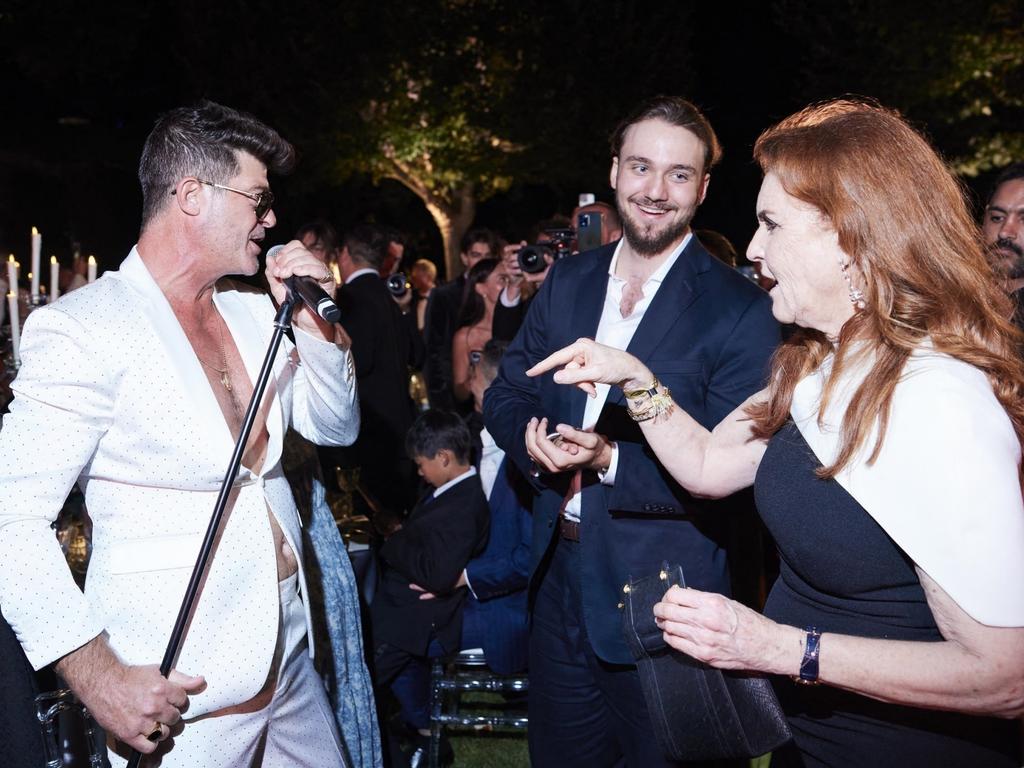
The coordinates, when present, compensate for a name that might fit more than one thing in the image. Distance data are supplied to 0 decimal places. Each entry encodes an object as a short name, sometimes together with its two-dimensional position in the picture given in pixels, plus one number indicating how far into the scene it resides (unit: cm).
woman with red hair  171
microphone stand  208
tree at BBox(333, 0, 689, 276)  1659
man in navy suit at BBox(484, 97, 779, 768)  279
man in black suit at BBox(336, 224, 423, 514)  635
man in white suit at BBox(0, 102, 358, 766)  208
